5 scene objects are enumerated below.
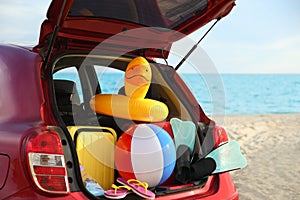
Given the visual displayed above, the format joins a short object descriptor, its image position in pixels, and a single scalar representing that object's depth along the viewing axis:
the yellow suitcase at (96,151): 2.90
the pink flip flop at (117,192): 2.56
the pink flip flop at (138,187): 2.61
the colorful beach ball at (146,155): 2.80
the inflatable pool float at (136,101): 3.13
